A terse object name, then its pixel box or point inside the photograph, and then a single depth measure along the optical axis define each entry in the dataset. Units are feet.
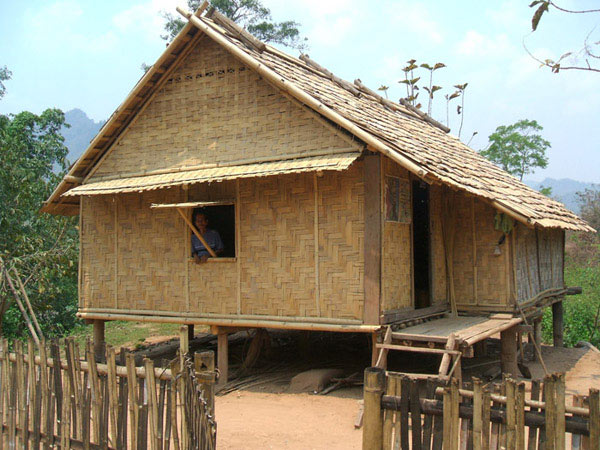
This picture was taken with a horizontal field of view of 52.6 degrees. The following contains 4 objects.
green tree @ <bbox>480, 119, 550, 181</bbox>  89.81
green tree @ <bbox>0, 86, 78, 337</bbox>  37.22
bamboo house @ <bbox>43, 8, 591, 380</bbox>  24.11
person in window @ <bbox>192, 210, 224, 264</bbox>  27.55
